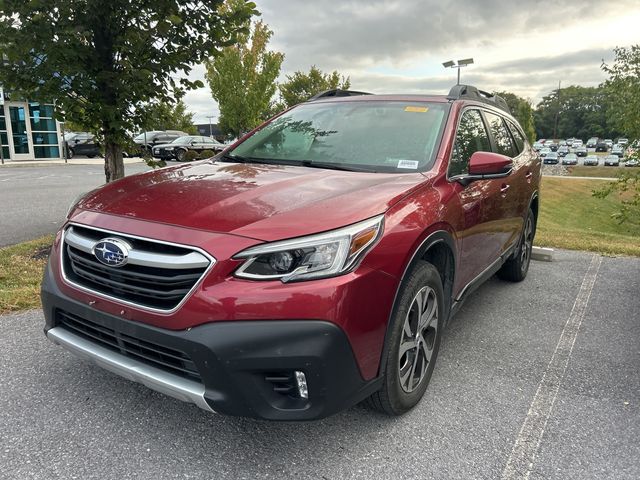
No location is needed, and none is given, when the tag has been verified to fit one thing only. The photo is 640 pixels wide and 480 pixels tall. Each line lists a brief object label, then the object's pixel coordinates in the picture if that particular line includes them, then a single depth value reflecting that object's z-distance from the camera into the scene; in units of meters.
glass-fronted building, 26.55
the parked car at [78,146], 30.77
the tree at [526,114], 47.34
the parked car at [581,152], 77.67
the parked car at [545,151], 63.19
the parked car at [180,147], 26.45
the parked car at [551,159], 60.33
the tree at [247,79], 21.39
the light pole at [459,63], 20.27
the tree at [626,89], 11.69
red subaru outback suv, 2.03
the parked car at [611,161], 58.96
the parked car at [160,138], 29.28
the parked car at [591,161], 59.34
